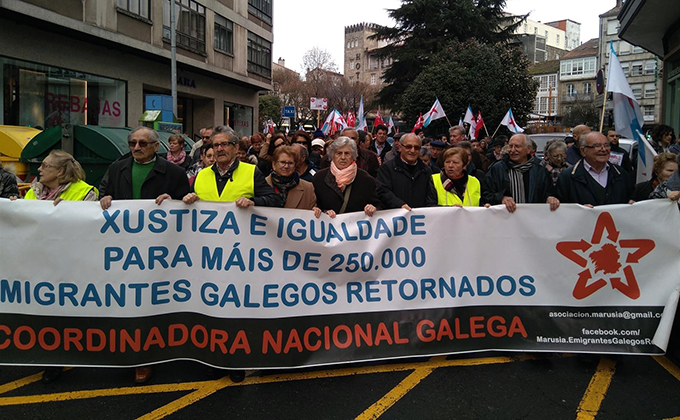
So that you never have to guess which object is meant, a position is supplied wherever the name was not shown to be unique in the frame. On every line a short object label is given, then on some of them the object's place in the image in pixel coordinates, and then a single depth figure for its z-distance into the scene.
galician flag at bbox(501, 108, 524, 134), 18.25
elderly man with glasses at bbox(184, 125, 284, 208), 4.38
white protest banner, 3.88
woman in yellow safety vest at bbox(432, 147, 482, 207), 4.73
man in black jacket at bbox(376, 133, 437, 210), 4.84
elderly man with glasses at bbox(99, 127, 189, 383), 4.38
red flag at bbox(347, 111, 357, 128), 21.20
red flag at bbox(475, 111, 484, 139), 18.56
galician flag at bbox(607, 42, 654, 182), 6.93
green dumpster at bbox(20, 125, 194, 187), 9.33
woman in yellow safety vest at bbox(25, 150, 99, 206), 4.17
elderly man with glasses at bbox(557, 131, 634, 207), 4.70
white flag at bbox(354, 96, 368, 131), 19.38
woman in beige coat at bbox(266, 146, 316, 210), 4.47
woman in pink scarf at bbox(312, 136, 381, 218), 4.55
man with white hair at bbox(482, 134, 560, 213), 5.00
